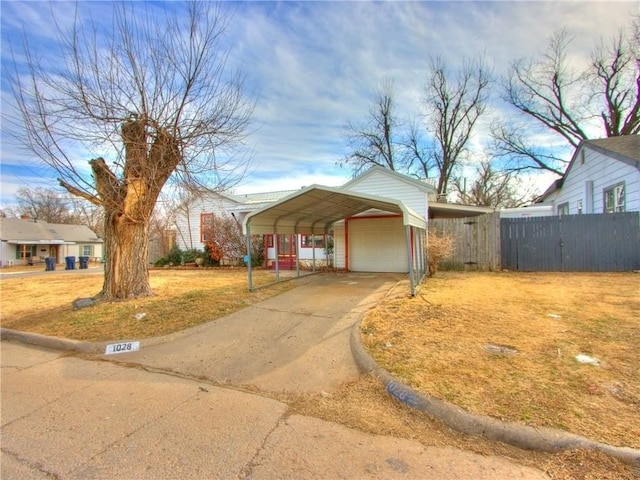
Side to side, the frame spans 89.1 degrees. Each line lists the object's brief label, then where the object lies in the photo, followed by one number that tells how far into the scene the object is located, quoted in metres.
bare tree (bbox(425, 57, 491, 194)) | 26.33
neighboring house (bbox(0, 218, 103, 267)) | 29.53
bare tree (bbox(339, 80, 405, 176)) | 28.48
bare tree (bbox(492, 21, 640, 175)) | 20.64
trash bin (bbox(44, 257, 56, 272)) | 22.56
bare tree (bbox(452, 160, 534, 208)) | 32.28
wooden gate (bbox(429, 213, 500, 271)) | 12.80
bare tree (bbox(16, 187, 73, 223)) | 44.53
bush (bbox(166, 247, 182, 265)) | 19.67
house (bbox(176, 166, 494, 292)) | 9.07
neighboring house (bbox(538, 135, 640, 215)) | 11.12
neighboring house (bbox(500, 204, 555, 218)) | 18.11
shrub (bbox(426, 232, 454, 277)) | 10.68
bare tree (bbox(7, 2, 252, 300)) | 6.54
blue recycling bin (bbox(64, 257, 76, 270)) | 23.83
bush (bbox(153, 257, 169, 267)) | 19.98
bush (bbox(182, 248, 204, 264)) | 19.17
